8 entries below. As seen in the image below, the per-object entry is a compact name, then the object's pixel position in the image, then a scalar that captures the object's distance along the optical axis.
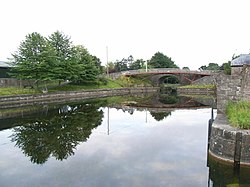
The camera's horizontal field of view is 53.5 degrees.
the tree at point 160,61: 83.63
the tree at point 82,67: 36.25
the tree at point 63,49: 34.25
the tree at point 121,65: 83.68
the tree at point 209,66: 107.94
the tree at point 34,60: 29.34
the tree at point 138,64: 84.19
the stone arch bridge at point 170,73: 54.50
